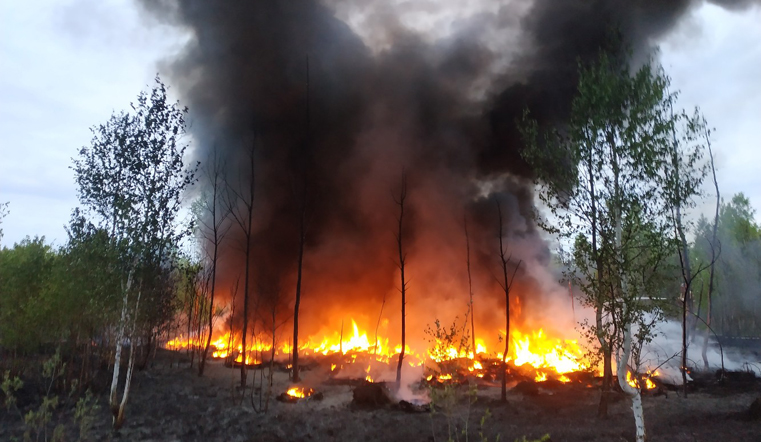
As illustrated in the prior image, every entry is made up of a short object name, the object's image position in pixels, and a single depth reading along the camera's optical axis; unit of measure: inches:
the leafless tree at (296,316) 946.1
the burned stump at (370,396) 724.7
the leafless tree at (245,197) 1010.5
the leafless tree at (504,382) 756.0
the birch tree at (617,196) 430.9
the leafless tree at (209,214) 1301.2
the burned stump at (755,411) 556.1
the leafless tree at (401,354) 892.6
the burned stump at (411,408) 699.4
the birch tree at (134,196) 502.0
